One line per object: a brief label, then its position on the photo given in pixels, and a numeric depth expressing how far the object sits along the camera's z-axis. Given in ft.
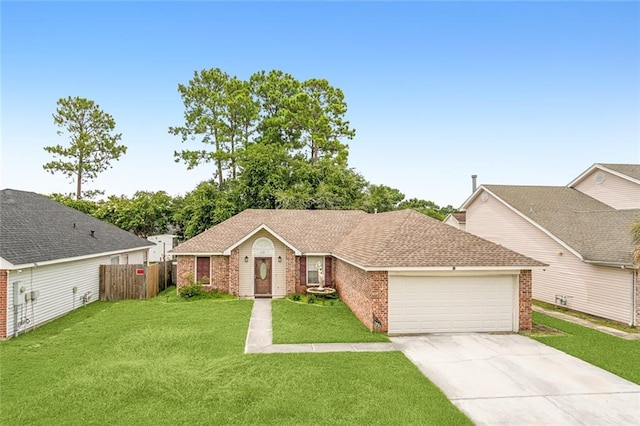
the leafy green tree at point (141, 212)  101.76
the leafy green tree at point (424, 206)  140.41
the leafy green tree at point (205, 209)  93.61
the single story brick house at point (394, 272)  37.01
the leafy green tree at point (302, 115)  118.62
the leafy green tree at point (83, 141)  114.93
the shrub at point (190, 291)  54.85
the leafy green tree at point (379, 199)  103.35
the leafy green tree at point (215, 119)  117.50
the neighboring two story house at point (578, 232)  41.91
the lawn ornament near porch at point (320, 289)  54.49
